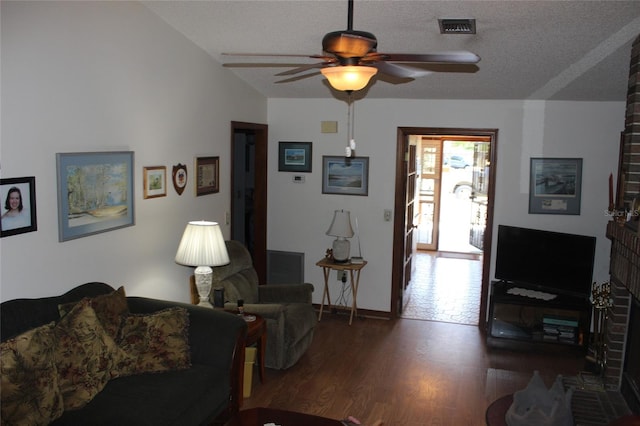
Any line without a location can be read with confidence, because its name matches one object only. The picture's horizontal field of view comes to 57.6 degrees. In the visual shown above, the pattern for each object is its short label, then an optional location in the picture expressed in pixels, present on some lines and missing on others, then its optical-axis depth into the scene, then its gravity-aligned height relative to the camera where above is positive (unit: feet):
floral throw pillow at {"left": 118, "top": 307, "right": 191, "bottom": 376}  10.84 -3.36
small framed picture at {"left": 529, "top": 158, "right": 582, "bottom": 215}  18.07 -0.32
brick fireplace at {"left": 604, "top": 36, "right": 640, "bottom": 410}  12.62 -2.11
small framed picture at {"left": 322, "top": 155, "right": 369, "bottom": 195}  20.03 -0.19
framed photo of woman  9.38 -0.74
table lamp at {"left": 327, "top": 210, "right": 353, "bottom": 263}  19.21 -2.08
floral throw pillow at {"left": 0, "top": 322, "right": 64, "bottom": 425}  8.21 -3.19
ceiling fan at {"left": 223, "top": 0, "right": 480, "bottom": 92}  7.94 +1.64
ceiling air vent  11.88 +3.05
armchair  14.92 -3.72
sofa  8.64 -3.42
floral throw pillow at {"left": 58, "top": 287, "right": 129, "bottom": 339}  10.66 -2.72
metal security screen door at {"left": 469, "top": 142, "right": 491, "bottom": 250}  30.45 -1.07
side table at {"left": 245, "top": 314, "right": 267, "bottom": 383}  13.35 -3.95
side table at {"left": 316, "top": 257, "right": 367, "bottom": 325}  19.15 -3.56
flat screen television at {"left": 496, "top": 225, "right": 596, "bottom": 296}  16.79 -2.52
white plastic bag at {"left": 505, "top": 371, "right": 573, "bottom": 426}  10.49 -4.24
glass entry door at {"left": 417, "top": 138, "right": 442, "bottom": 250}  31.89 -0.97
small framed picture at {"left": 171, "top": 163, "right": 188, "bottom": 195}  14.66 -0.30
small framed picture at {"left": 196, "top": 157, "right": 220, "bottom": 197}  15.85 -0.25
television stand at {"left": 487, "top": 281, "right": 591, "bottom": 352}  16.98 -4.29
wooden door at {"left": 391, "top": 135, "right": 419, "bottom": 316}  19.75 -1.70
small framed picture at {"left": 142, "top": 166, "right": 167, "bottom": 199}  13.43 -0.39
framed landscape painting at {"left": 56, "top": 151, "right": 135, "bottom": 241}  10.85 -0.59
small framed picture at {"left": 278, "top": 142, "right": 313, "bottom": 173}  20.47 +0.43
